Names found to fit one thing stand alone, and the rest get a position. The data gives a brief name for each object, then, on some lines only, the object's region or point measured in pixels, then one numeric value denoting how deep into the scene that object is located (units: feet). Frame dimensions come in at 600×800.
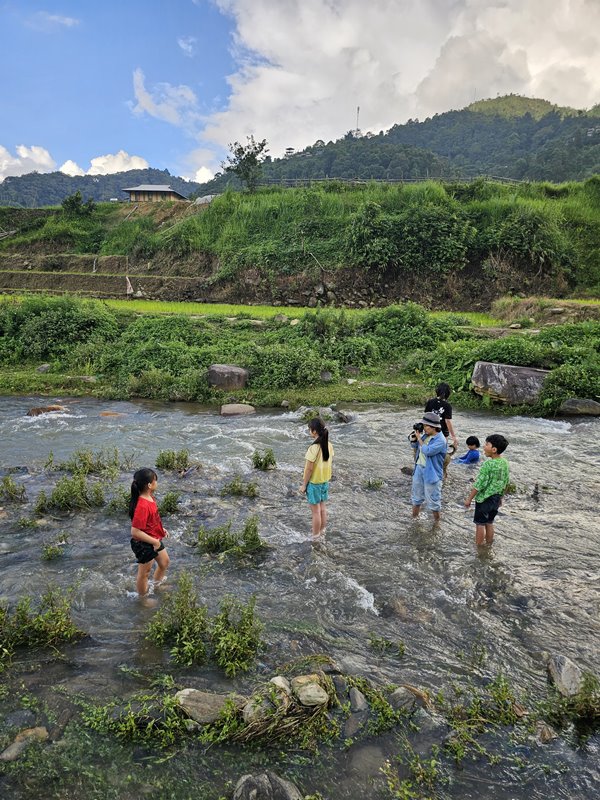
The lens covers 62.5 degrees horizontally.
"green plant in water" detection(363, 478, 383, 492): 30.45
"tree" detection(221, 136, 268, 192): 143.95
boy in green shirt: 21.52
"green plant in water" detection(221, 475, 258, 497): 28.91
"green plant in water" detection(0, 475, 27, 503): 27.71
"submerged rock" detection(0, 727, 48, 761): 12.12
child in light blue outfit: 23.53
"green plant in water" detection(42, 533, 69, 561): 21.62
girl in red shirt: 17.97
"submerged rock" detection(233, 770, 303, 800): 11.13
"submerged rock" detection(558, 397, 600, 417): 45.11
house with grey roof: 187.39
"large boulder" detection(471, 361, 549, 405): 47.88
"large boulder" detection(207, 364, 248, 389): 53.47
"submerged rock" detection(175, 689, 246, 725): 13.05
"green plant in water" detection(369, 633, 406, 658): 16.21
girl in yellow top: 21.88
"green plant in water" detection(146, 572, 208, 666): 15.35
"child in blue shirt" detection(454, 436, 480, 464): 32.07
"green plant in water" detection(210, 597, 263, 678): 15.10
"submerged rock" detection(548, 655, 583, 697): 14.19
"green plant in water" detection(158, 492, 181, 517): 26.45
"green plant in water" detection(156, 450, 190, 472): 33.09
